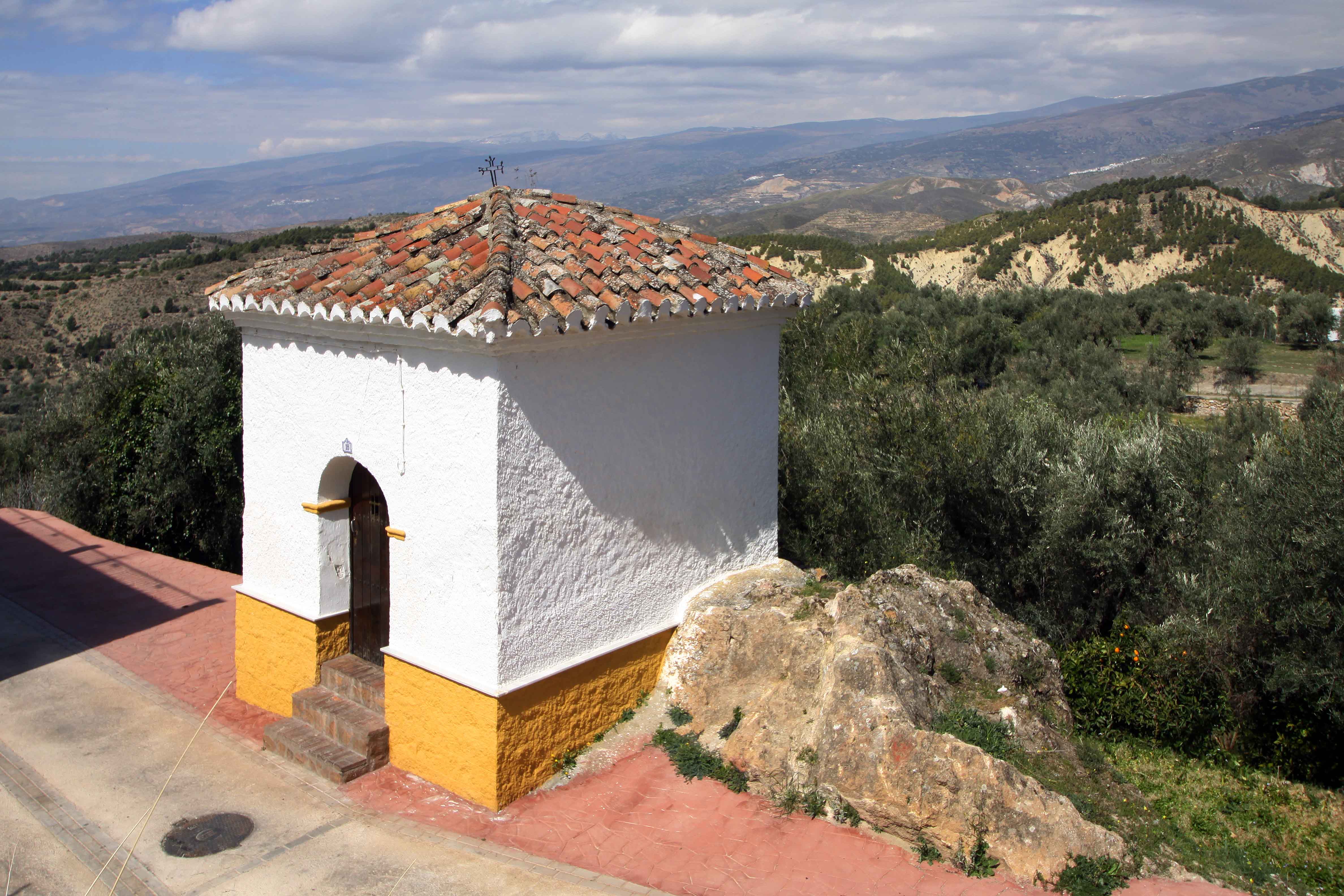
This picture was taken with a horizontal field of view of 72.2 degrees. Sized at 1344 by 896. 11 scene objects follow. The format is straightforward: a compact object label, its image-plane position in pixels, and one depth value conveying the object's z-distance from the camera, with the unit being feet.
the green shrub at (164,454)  48.78
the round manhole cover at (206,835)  18.24
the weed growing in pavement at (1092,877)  16.14
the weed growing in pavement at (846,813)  18.17
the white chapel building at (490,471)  18.90
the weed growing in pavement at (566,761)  20.47
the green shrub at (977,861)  16.69
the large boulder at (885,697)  17.15
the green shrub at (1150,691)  25.71
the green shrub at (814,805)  18.44
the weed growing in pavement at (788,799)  18.65
